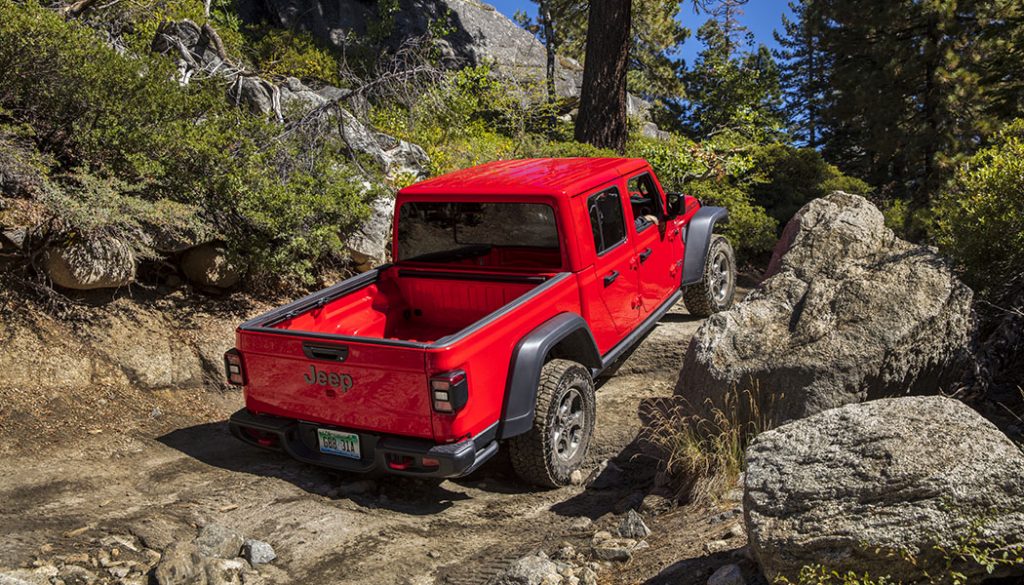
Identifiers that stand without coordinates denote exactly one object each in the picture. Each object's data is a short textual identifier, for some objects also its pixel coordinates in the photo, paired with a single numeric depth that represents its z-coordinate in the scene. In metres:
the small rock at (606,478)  5.14
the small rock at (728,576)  3.24
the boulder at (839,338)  4.66
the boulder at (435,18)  19.98
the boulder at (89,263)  6.40
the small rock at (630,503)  4.68
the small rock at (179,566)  3.69
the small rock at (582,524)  4.46
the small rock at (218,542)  3.95
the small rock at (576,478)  5.18
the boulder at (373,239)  8.40
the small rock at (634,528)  4.17
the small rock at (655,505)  4.50
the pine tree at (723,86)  18.06
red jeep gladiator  4.39
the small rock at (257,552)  4.02
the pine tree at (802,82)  23.72
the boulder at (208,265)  7.40
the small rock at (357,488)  5.04
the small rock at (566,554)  3.95
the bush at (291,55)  15.37
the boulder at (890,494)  2.85
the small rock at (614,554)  3.85
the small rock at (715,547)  3.69
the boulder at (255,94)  9.49
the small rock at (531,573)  3.68
